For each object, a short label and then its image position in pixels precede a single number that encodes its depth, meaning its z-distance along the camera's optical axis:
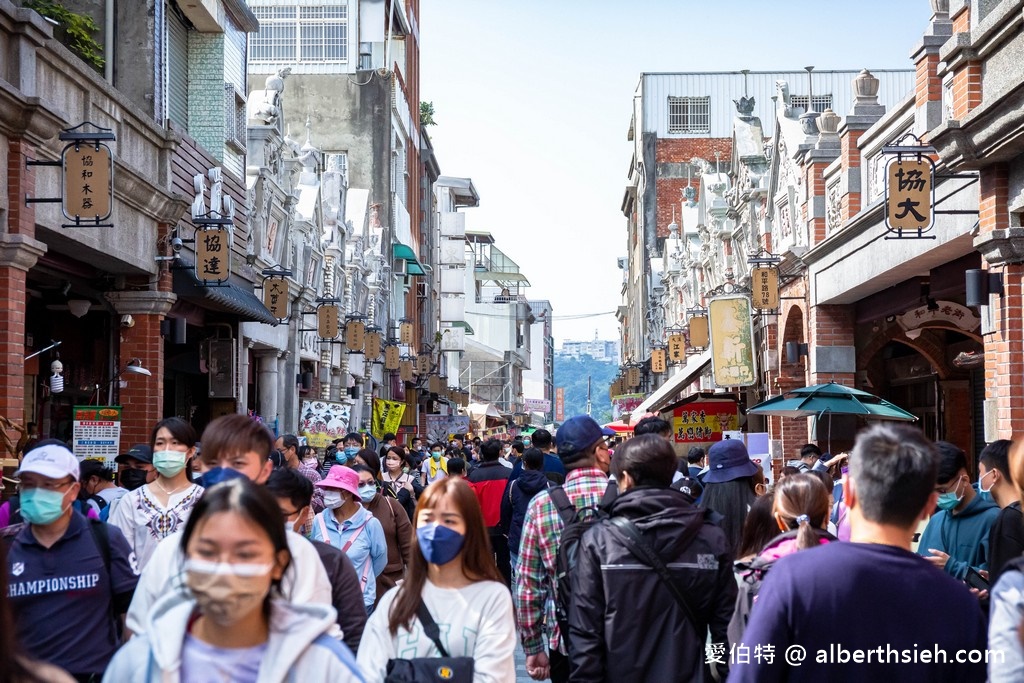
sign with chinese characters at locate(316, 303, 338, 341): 29.58
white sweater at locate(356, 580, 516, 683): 4.67
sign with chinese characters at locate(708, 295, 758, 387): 26.23
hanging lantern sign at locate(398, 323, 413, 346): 45.59
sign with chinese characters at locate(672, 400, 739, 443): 23.94
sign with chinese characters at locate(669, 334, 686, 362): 40.59
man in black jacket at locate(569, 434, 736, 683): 5.41
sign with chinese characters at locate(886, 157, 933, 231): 14.04
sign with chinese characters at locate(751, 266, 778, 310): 23.91
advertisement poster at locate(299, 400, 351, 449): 23.34
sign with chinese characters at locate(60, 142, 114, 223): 12.92
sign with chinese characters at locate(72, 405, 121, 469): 13.36
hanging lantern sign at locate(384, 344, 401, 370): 39.53
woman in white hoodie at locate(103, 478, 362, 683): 3.11
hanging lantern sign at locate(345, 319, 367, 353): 33.53
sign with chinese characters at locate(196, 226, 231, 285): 17.92
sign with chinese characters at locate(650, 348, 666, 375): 46.25
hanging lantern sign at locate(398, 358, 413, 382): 44.57
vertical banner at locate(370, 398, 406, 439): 28.97
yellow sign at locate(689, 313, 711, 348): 33.94
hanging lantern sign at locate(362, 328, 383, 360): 34.84
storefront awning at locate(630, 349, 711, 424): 31.84
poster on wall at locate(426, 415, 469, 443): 37.44
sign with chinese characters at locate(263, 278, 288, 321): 23.70
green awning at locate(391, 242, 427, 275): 49.41
